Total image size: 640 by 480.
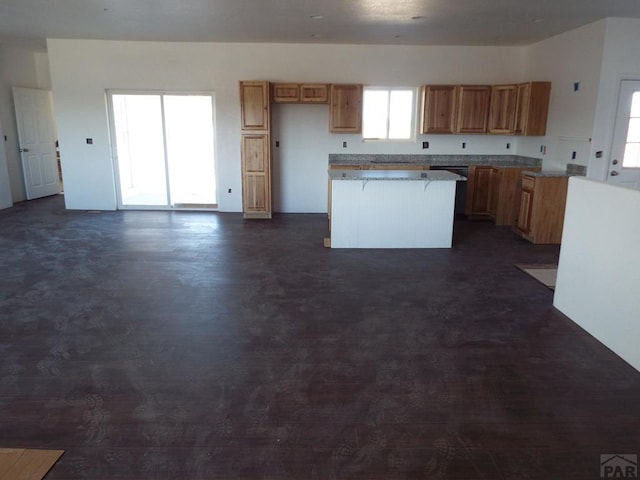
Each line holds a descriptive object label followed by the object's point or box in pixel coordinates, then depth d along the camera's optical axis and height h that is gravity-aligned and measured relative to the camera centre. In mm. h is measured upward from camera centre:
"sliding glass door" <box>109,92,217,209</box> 8141 -175
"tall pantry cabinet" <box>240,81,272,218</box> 7363 -231
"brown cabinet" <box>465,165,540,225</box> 7414 -904
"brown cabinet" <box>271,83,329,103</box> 7535 +665
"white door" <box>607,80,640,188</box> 5793 -28
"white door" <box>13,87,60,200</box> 9094 -169
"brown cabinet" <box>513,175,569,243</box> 6215 -935
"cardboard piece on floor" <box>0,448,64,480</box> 2158 -1558
